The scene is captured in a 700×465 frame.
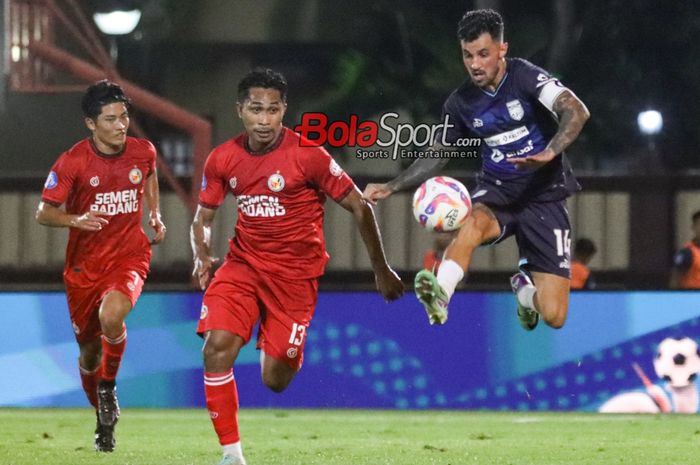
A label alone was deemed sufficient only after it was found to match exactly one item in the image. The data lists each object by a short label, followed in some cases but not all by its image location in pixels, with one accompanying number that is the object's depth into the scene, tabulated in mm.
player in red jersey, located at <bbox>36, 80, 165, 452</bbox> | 18000
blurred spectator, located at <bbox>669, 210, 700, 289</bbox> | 23031
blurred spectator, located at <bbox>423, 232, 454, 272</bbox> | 23469
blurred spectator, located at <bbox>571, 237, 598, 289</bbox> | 23442
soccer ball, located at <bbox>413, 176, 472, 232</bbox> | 16531
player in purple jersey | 16297
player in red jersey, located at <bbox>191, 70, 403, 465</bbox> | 15961
